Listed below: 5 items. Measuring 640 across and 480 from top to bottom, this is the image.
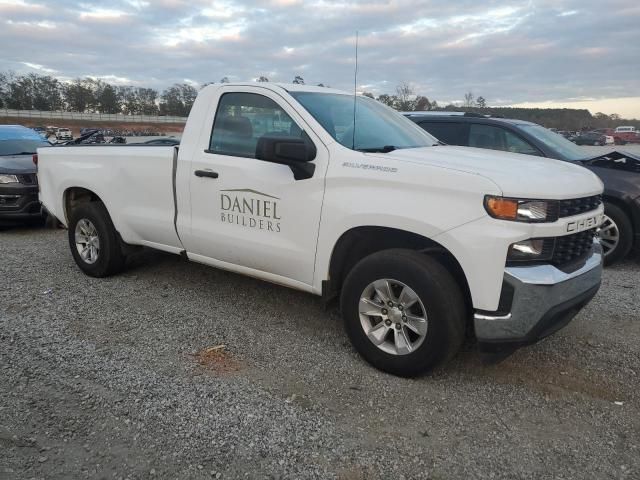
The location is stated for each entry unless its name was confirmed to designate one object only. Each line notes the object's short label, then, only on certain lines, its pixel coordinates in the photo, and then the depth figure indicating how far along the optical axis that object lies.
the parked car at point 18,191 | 7.96
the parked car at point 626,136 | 54.45
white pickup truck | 2.93
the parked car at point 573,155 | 5.96
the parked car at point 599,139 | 42.72
